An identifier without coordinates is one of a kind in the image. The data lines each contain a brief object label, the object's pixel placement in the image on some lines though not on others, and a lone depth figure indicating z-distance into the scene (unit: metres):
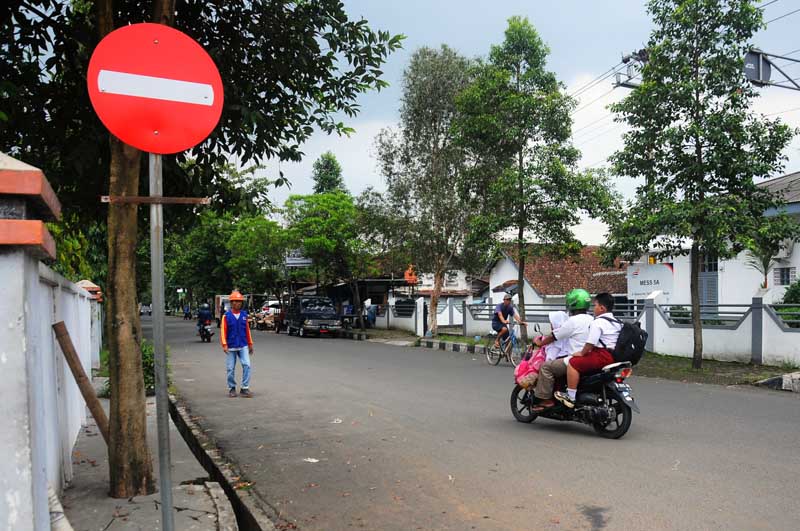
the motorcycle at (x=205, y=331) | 29.05
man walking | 11.51
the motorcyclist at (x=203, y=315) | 28.98
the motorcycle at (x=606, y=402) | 7.62
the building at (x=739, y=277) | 21.50
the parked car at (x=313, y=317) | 31.52
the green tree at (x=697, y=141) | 14.17
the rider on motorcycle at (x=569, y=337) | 7.92
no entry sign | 3.28
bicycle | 17.39
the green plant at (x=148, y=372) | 11.61
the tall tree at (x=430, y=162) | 26.48
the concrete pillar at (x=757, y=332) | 15.10
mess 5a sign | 27.53
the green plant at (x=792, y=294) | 19.36
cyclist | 17.53
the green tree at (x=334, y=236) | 33.25
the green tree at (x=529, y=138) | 20.00
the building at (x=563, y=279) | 37.78
